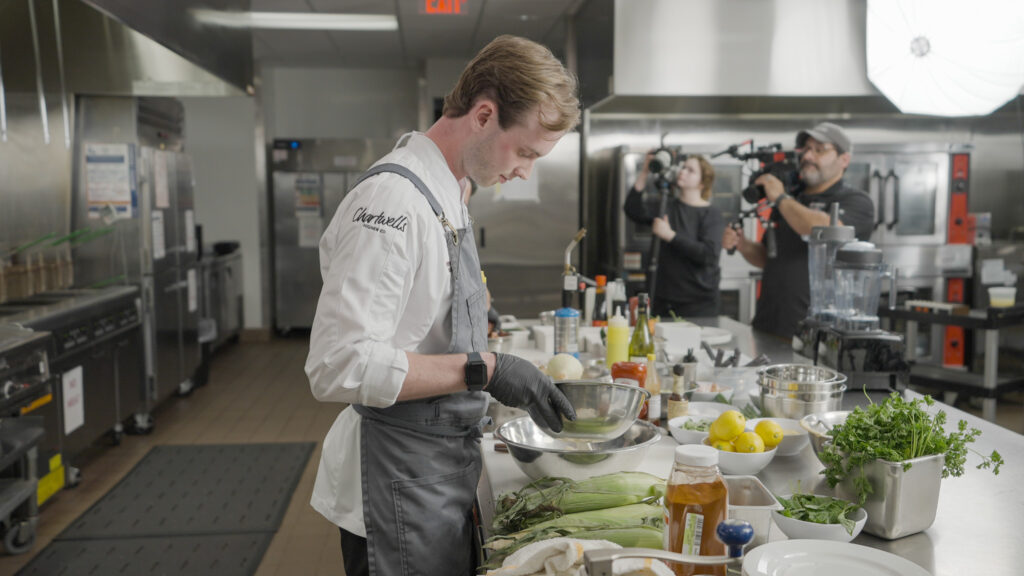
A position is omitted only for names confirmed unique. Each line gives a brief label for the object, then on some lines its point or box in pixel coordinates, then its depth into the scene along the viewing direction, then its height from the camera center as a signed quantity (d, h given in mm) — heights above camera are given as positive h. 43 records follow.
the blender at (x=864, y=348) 2371 -421
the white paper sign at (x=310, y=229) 8586 -291
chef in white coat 1393 -237
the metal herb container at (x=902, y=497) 1400 -505
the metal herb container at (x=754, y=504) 1322 -498
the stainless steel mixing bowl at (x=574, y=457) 1585 -501
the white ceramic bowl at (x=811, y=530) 1291 -516
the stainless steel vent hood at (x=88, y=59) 4297 +773
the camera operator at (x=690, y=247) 4387 -239
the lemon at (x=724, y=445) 1673 -495
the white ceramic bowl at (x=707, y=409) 2074 -527
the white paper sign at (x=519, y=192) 7180 +88
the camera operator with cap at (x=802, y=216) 3660 -57
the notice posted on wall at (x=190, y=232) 5988 -232
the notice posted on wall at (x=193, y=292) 5966 -671
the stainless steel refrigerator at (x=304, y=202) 8477 -9
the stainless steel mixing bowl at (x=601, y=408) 1658 -416
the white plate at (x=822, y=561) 1146 -509
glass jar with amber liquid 1197 -443
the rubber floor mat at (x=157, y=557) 3223 -1451
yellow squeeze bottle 2604 -434
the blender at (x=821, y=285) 2609 -335
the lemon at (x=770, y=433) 1697 -476
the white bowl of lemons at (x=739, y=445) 1643 -493
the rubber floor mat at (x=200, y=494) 3660 -1452
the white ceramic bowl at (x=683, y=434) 1820 -518
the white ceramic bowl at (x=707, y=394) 2270 -530
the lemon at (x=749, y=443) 1646 -483
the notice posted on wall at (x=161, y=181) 5254 +129
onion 2295 -469
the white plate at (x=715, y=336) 3322 -550
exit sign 5477 +1318
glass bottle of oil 2698 -446
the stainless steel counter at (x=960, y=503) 1364 -588
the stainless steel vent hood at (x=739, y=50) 5191 +985
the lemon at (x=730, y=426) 1675 -457
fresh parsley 1417 -414
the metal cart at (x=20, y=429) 3113 -908
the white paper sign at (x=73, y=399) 3953 -977
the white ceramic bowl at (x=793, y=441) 1817 -527
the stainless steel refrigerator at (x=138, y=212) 4883 -69
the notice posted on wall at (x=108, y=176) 4883 +145
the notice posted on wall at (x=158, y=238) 5189 -241
